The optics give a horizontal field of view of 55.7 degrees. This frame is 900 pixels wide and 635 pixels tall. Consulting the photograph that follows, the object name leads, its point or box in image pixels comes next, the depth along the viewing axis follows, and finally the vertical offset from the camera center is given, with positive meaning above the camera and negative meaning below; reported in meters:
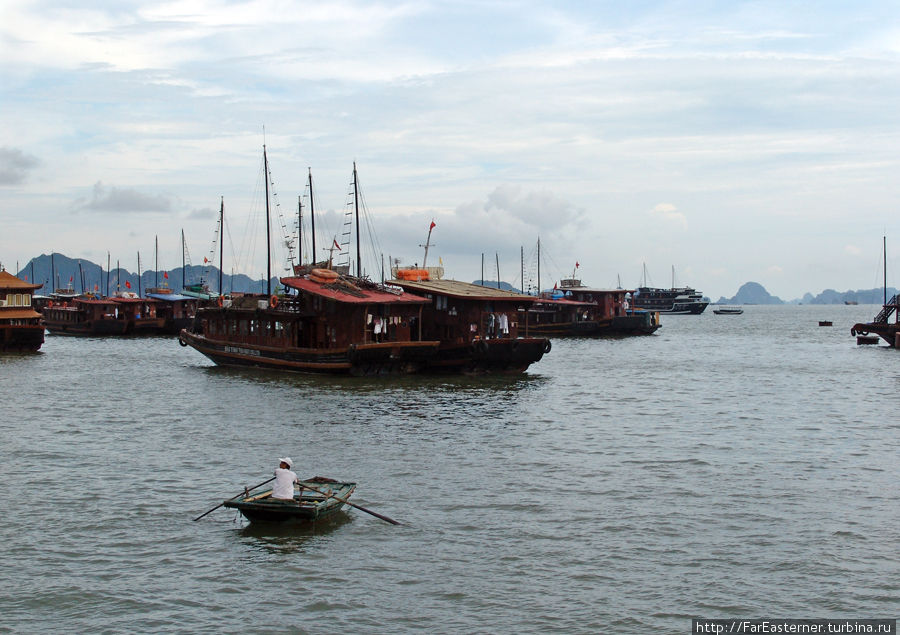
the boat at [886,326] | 71.06 -2.04
